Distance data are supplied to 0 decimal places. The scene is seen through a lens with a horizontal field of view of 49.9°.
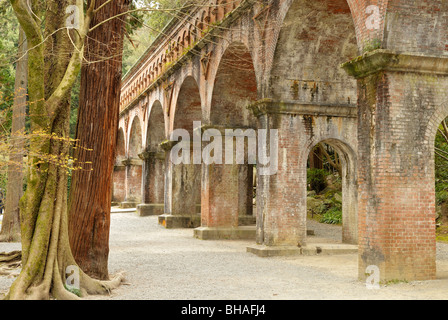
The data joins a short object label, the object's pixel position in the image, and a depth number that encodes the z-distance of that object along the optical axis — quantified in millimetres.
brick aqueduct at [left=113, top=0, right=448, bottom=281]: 7551
